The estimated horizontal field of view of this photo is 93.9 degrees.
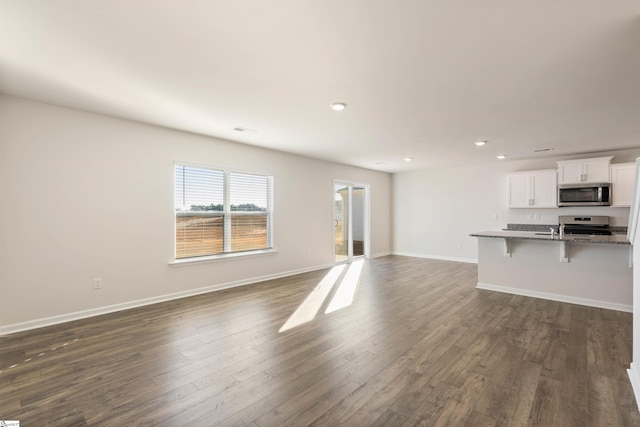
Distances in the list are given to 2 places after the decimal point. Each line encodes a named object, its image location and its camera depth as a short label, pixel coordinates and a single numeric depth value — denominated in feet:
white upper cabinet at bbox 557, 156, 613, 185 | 18.60
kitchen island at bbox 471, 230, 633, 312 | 13.35
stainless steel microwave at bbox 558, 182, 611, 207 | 18.47
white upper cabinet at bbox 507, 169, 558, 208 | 20.63
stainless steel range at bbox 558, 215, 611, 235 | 19.42
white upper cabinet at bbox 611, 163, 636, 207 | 17.97
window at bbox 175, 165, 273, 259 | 15.28
